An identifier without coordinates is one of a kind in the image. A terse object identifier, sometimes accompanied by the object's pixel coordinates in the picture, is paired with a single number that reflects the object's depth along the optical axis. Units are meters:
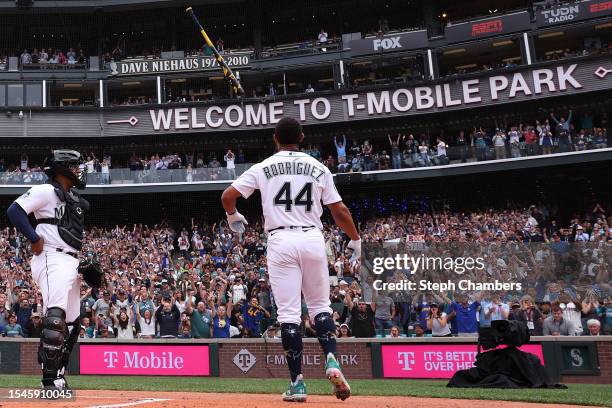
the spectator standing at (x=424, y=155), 28.98
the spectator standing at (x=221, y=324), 13.65
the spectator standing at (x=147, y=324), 14.17
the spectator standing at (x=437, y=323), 12.29
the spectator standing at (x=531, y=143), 26.78
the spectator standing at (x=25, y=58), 36.44
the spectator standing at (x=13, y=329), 14.34
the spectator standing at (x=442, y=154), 28.39
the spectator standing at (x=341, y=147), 30.56
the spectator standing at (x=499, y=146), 27.25
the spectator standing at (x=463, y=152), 28.03
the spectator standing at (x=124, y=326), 14.23
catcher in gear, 5.67
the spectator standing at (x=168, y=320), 13.95
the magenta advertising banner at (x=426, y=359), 11.30
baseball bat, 30.35
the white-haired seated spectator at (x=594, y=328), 11.22
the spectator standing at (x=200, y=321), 13.66
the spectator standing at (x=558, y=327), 11.30
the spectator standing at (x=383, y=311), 13.06
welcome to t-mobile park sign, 28.88
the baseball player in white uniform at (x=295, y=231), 5.23
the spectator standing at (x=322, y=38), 36.40
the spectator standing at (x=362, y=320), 12.81
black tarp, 7.43
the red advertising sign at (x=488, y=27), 32.56
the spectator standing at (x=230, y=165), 29.55
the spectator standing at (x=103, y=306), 15.03
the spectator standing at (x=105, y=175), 30.30
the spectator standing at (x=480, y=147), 27.45
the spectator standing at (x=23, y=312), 14.55
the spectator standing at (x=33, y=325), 14.46
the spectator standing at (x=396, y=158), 29.28
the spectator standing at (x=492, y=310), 12.15
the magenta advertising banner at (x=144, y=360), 12.82
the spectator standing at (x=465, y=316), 12.16
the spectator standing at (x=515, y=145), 27.11
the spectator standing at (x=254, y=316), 13.84
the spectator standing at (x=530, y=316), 11.67
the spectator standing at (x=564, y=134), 26.28
